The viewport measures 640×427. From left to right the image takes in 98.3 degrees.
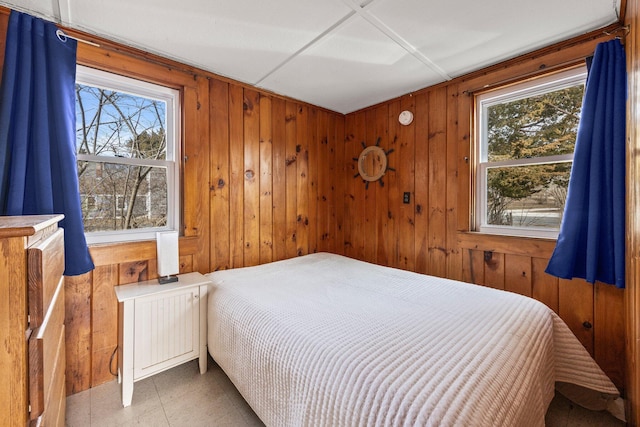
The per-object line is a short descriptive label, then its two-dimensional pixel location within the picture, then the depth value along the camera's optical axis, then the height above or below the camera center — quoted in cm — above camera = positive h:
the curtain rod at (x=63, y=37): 156 +102
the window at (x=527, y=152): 185 +43
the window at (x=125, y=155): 181 +40
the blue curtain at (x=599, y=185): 148 +14
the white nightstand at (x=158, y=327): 159 -71
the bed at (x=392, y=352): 88 -56
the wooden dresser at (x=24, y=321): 67 -28
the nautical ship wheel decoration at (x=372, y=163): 278 +50
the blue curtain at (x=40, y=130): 139 +44
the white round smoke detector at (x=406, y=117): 255 +87
